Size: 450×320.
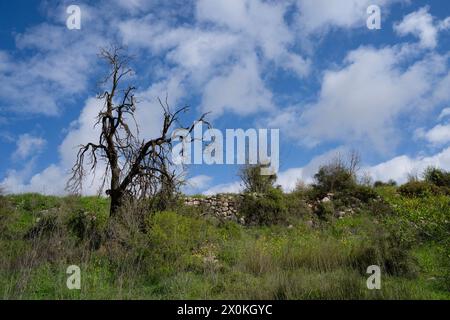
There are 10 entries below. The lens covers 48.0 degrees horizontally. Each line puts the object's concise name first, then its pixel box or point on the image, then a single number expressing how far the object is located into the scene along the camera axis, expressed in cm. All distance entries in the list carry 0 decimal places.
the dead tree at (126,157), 1738
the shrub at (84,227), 1548
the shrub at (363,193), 2496
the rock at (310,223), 2092
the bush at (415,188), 2525
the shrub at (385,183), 3319
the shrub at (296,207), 2228
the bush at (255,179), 2570
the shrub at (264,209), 2153
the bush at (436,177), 2758
